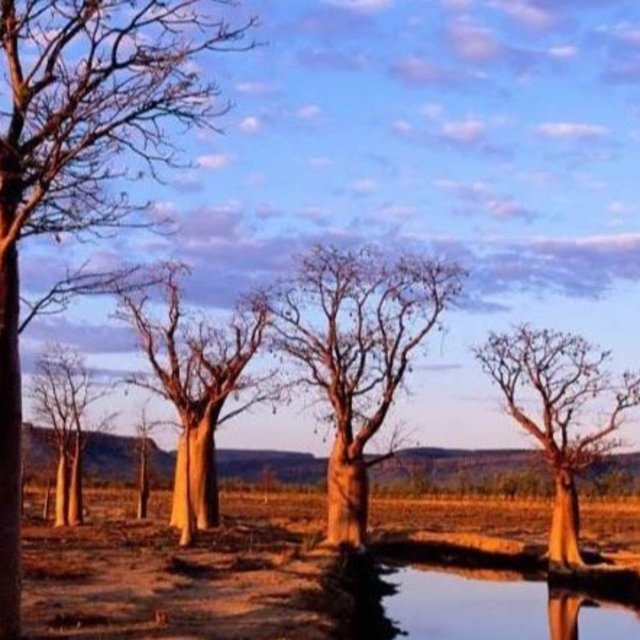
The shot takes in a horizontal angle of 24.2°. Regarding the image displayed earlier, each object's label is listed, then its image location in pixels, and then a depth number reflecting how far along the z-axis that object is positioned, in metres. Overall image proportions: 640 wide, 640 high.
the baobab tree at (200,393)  38.62
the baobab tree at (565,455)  29.72
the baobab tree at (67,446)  38.62
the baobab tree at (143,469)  41.31
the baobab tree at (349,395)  34.00
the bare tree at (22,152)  13.42
